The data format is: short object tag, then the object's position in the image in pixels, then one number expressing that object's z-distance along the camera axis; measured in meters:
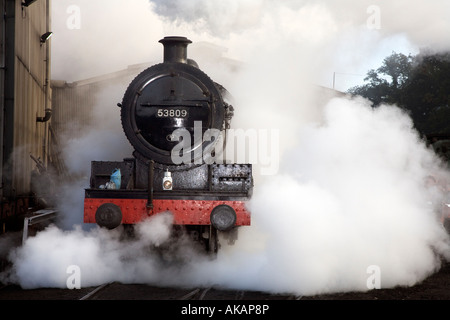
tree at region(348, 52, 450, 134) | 26.25
